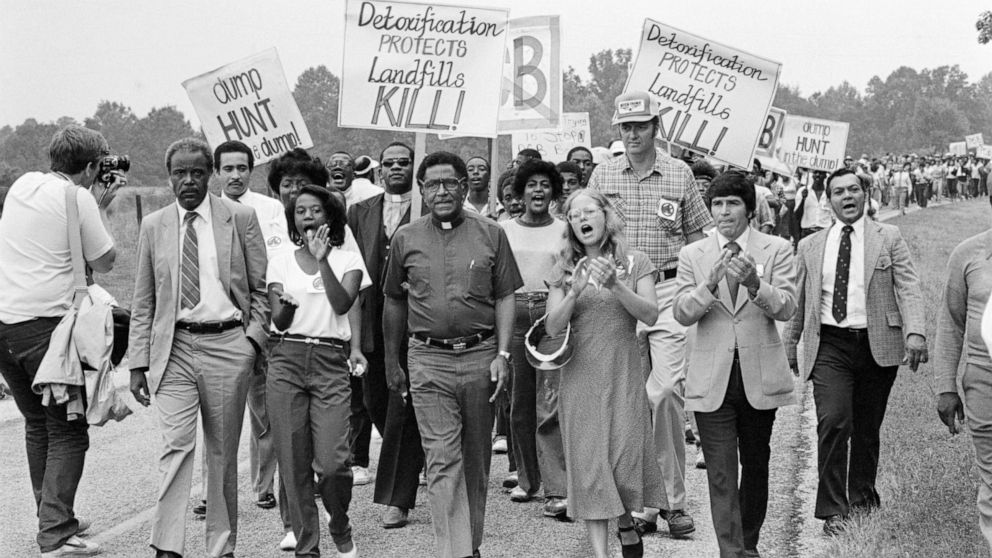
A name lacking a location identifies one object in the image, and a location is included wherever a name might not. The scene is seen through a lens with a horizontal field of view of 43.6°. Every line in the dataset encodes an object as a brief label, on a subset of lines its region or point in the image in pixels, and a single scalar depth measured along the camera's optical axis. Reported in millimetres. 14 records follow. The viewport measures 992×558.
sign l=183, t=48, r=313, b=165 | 10766
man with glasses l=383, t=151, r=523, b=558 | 6496
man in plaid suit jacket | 7031
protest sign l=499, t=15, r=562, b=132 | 11102
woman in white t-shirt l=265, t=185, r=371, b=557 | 6543
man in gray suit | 6473
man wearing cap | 7391
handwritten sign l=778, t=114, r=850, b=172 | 21203
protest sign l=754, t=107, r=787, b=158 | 16938
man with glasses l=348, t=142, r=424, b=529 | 7406
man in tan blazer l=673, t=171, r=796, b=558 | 6234
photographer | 6758
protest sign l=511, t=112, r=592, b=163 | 18062
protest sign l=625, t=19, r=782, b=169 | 9922
